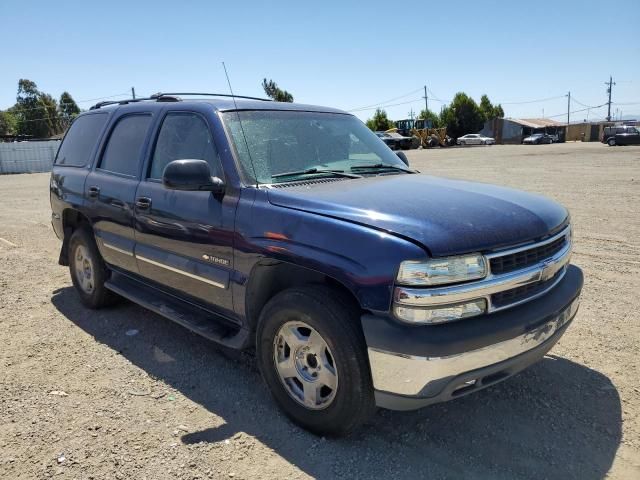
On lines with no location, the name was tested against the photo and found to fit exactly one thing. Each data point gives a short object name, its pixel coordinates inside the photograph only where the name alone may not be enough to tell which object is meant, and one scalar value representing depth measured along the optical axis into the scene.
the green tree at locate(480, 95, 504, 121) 75.69
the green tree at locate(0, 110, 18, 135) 74.56
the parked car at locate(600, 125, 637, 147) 40.47
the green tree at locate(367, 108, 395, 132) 67.88
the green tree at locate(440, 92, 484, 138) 68.75
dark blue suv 2.41
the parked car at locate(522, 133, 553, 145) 58.50
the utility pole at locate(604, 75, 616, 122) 115.72
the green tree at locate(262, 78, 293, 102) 42.92
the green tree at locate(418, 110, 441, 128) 71.00
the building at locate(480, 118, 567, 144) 71.94
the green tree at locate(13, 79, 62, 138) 70.19
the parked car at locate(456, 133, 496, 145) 60.69
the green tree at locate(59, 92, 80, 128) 73.06
